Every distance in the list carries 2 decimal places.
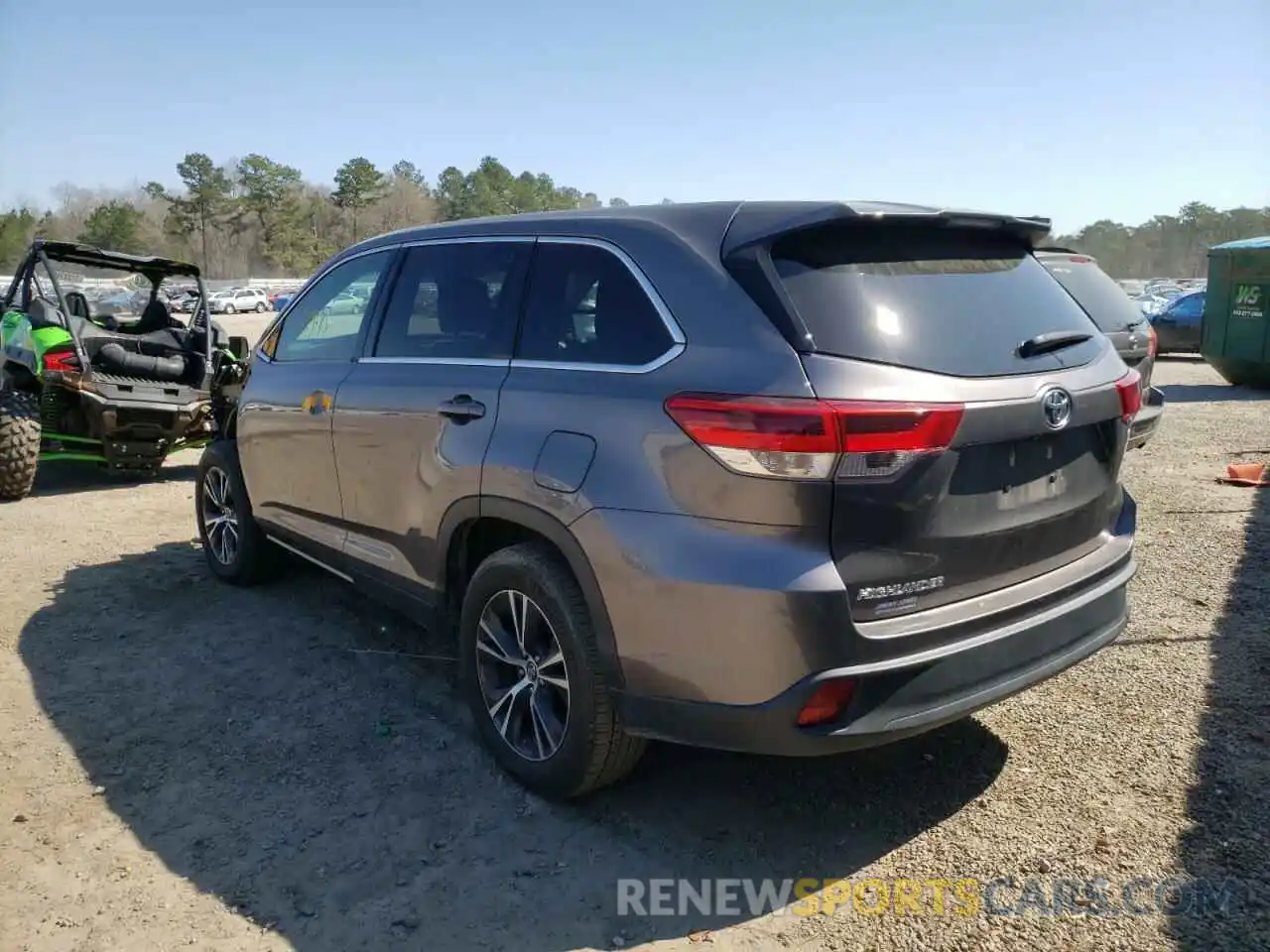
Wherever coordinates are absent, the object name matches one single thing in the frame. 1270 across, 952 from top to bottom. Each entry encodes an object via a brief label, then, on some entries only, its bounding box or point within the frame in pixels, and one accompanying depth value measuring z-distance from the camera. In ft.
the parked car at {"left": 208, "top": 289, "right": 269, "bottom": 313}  169.37
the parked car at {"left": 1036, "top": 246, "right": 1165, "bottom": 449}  23.81
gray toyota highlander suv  8.18
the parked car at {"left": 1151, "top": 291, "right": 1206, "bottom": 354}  62.95
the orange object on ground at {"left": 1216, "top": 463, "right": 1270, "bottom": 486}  24.29
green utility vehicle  24.89
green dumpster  44.37
